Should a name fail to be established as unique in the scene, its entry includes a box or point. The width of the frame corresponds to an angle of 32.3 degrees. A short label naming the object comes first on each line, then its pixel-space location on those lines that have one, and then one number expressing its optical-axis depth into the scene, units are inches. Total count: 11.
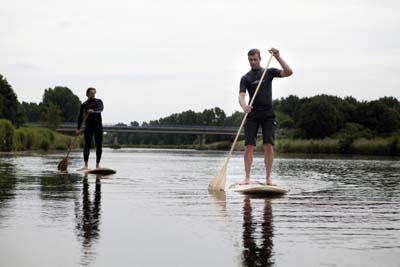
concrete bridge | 4459.4
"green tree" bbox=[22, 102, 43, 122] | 6446.9
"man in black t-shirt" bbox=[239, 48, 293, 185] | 435.8
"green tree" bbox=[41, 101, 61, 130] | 3164.4
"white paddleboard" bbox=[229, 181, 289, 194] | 403.2
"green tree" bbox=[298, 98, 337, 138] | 2967.5
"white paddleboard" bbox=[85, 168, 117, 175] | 593.9
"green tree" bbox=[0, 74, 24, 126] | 2583.7
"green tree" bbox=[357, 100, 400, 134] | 2867.1
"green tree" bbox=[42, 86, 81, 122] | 5339.6
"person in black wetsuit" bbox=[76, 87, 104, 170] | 616.7
